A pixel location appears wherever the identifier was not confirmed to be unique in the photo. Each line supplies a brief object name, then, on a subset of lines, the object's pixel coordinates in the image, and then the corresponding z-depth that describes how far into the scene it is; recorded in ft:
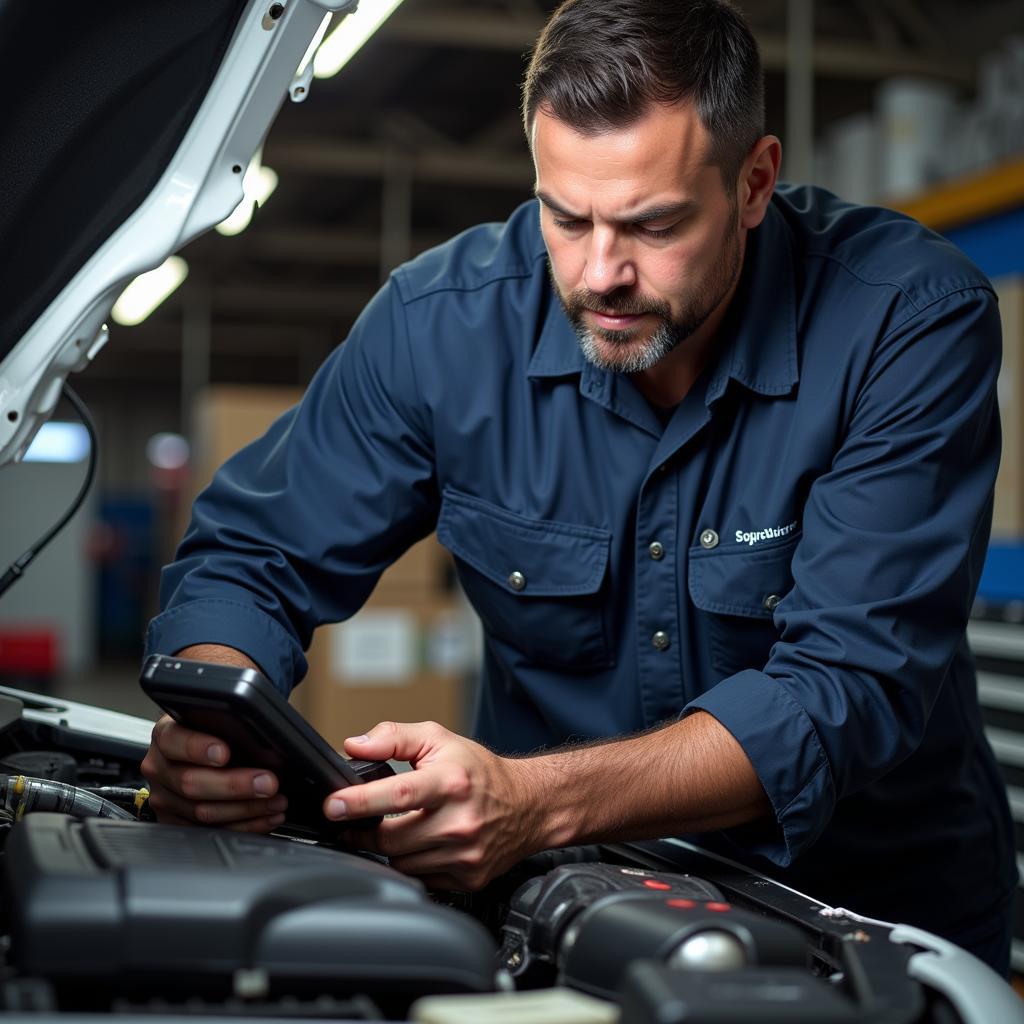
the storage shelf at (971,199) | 11.01
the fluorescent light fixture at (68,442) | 31.13
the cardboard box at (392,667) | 15.94
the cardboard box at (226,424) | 16.24
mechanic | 3.50
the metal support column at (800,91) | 13.21
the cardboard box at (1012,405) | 10.59
